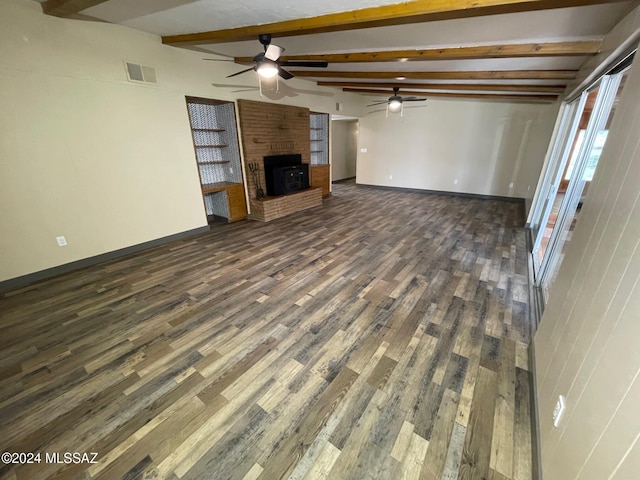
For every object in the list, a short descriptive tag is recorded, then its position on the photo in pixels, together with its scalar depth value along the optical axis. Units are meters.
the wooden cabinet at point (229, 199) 4.96
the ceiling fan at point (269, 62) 2.82
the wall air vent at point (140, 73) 3.39
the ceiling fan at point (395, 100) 5.40
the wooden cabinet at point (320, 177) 6.95
